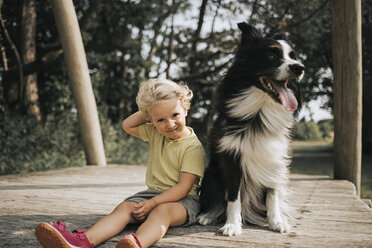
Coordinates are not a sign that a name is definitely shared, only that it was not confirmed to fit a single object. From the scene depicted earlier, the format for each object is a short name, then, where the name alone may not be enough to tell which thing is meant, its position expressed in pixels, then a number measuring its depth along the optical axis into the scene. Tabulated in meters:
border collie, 2.12
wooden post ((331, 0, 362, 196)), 3.82
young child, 1.91
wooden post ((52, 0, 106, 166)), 4.47
